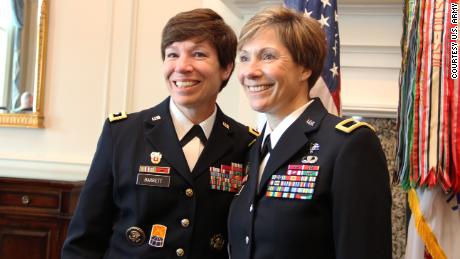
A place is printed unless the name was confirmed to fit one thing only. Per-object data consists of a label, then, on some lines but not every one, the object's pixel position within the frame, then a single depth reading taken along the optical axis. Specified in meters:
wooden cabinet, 2.99
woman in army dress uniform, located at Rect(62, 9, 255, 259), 1.44
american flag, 2.21
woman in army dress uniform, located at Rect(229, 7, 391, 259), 1.17
